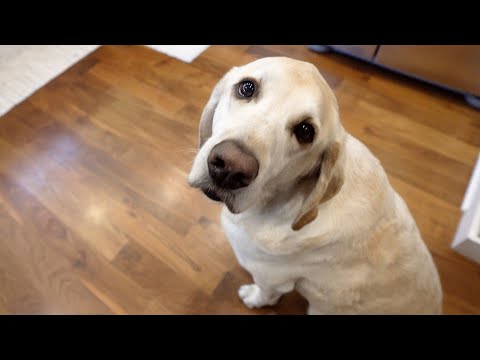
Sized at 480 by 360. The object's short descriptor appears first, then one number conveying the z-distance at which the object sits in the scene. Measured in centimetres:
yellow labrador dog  87
